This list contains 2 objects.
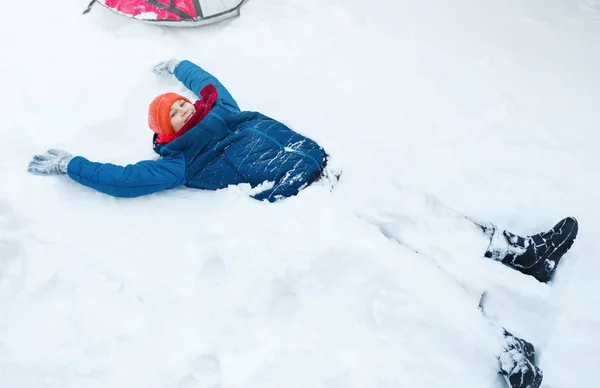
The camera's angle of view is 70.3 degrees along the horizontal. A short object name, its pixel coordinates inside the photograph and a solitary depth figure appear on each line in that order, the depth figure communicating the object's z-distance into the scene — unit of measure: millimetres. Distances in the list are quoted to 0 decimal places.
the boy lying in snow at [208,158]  2133
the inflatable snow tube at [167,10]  2980
